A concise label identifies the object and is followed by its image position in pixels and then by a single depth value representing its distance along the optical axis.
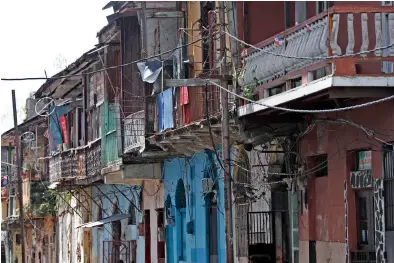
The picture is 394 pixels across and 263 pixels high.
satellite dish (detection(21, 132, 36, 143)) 51.66
